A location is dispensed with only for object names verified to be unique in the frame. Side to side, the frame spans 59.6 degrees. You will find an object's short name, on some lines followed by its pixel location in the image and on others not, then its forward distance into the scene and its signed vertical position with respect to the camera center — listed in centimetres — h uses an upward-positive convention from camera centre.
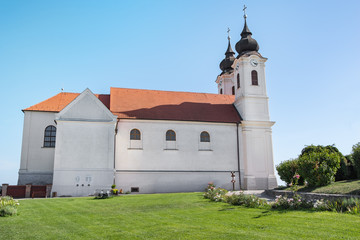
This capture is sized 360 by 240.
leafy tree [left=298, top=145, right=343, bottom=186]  1916 +49
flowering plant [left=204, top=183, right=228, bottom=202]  1712 -105
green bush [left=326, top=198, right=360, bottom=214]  1211 -119
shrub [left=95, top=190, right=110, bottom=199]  2066 -115
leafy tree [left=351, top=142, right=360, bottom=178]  1941 +123
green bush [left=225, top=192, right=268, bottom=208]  1436 -117
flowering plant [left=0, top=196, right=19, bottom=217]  1317 -124
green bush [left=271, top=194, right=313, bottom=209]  1302 -114
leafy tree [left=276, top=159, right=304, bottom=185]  2391 +48
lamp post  2838 -18
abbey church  2547 +333
